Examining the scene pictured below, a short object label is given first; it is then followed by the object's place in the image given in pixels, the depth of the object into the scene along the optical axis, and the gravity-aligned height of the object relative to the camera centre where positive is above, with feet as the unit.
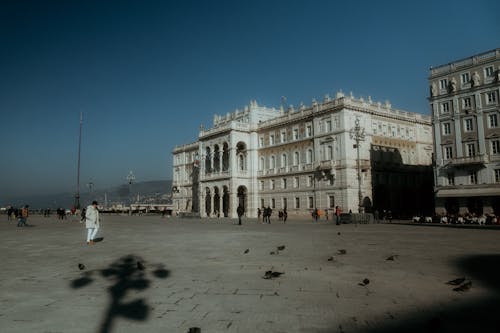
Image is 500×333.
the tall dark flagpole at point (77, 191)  174.70 +7.50
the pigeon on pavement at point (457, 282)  24.86 -5.03
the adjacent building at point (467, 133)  123.44 +23.00
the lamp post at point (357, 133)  119.46 +23.46
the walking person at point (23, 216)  107.10 -1.84
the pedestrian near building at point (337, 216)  108.68 -3.19
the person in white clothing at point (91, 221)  56.99 -1.87
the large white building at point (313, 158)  154.40 +21.21
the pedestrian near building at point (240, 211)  107.86 -1.38
